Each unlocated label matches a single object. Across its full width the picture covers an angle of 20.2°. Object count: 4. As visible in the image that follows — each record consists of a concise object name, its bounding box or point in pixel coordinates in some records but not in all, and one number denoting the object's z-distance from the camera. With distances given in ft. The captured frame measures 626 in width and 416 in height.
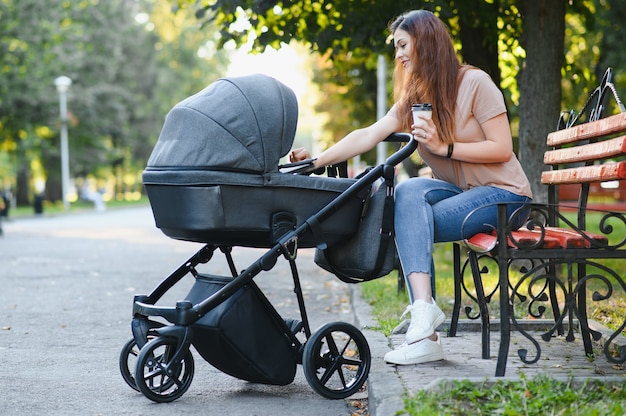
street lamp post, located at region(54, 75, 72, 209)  226.83
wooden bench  26.74
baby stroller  26.08
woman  28.30
